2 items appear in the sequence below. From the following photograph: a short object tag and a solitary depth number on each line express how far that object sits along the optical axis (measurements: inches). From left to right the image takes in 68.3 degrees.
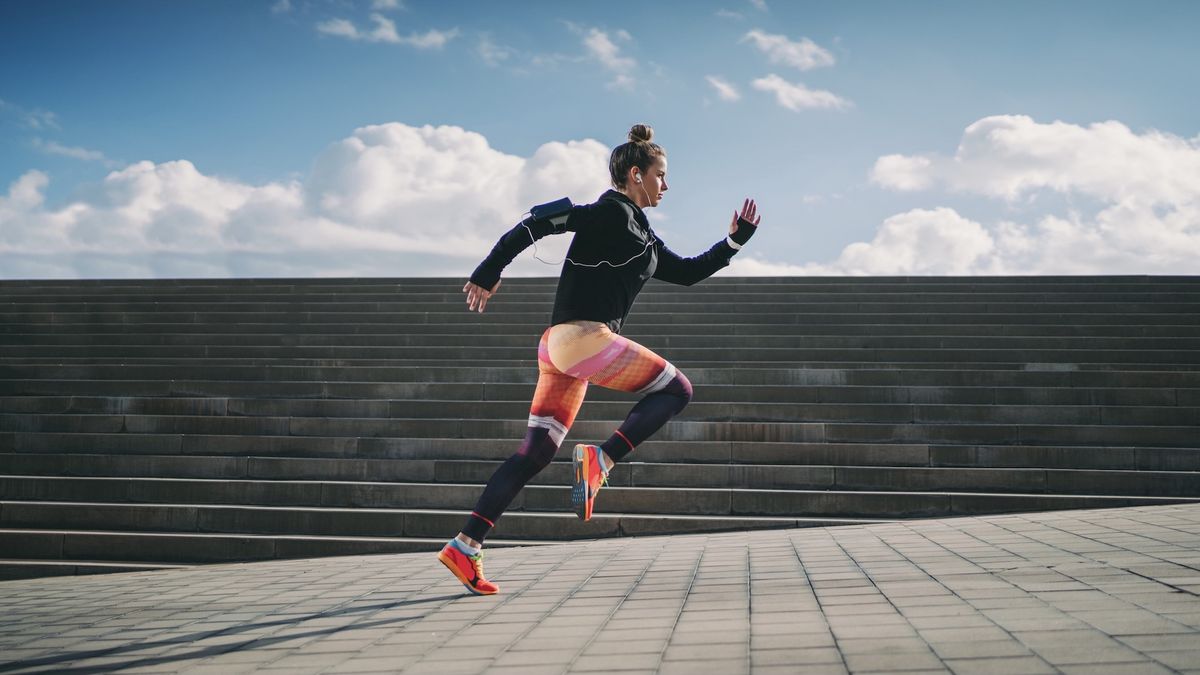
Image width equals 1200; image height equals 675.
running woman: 140.3
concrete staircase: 254.2
